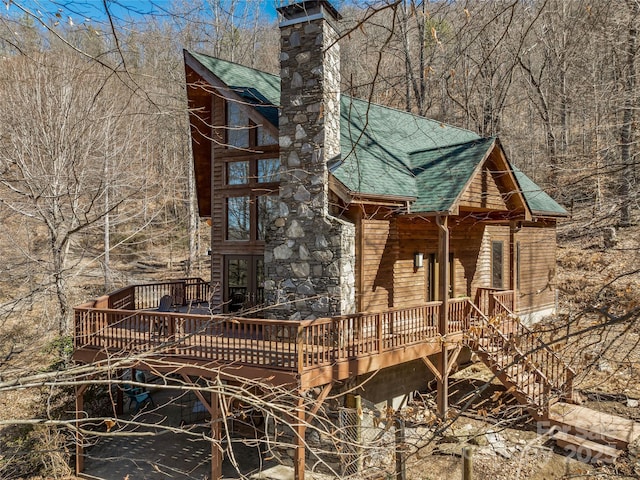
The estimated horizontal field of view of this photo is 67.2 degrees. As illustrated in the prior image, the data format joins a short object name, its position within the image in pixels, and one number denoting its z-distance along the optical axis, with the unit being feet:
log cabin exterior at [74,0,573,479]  31.58
